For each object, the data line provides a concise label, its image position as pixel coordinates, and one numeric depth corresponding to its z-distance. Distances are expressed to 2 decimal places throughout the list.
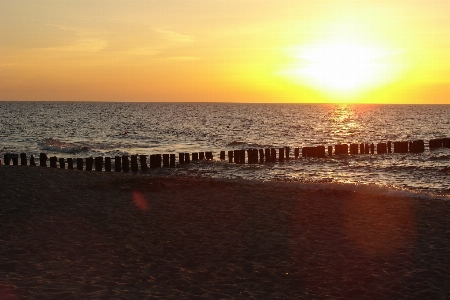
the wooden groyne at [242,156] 25.50
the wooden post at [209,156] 32.10
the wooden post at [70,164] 25.01
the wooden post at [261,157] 33.12
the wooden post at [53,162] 25.03
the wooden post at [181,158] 30.55
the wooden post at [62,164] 26.32
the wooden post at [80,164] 25.13
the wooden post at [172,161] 29.11
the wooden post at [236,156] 32.47
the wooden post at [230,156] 32.59
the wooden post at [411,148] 40.75
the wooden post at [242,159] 32.50
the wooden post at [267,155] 33.45
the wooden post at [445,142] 45.06
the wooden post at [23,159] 25.88
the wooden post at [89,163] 24.61
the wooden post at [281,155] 34.25
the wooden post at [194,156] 31.45
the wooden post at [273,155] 33.88
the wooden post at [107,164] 25.42
